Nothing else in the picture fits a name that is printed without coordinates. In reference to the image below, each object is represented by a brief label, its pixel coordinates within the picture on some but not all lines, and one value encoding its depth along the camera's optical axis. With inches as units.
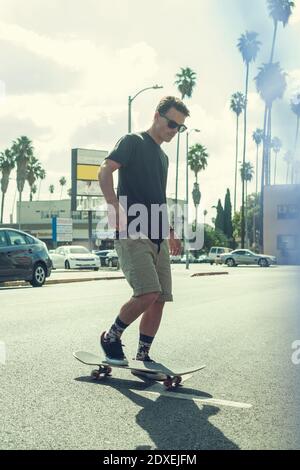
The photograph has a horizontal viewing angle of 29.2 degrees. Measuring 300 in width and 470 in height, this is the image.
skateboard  151.4
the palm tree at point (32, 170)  2832.2
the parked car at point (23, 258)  574.2
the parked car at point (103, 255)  1596.7
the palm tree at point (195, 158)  2583.7
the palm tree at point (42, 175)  3041.8
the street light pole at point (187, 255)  1313.6
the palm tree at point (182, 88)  1998.3
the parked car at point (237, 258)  1715.1
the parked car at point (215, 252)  2127.3
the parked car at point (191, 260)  2331.7
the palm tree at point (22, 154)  2608.3
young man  149.9
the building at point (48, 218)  3144.7
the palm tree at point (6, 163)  2760.8
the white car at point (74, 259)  1250.0
